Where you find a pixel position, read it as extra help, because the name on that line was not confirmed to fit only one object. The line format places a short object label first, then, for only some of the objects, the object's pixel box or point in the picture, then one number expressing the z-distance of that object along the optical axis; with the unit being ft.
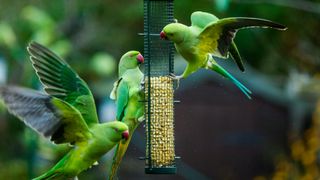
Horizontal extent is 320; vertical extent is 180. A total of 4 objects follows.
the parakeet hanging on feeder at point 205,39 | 25.98
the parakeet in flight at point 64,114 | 24.32
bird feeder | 28.54
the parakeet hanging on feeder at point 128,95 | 27.06
